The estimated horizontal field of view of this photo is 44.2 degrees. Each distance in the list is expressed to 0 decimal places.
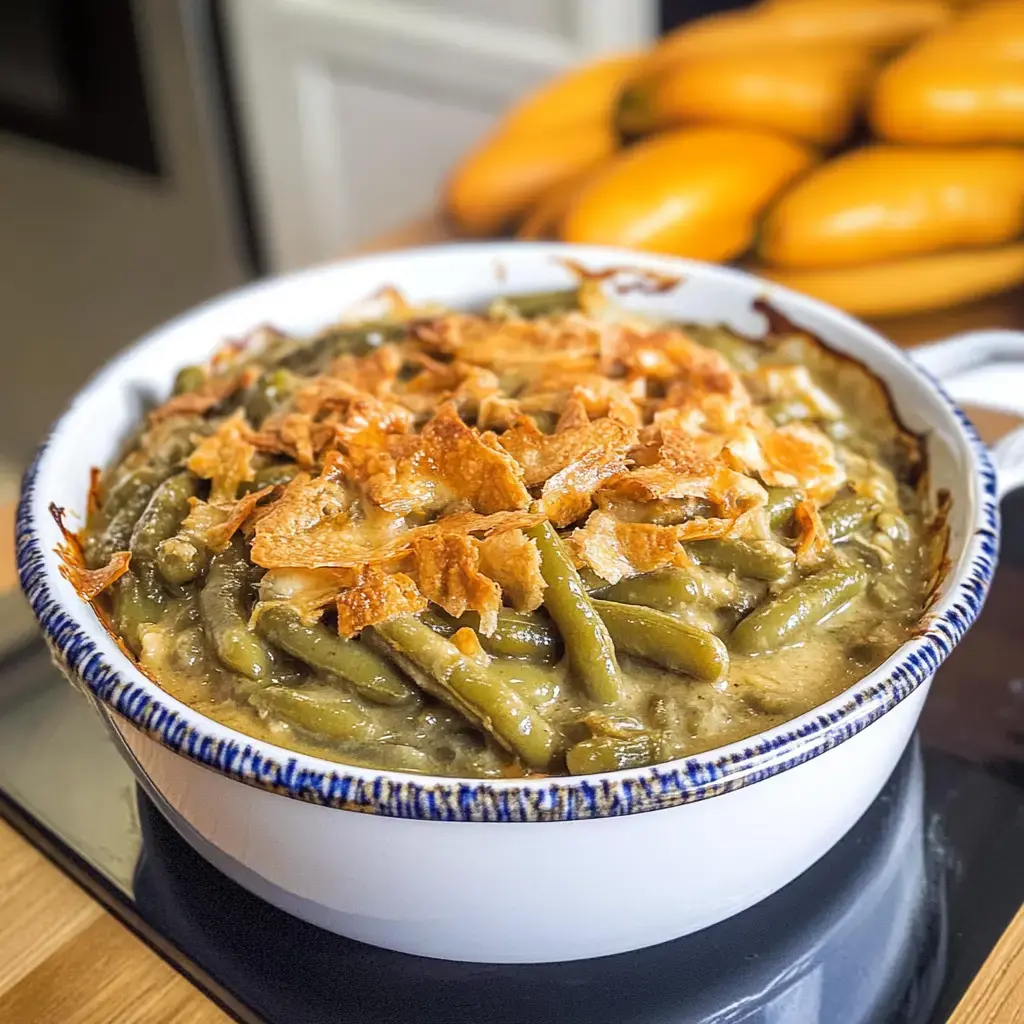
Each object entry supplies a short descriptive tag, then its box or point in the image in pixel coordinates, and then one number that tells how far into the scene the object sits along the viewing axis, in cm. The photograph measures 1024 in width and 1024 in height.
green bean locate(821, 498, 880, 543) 34
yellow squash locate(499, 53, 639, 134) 65
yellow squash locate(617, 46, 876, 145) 56
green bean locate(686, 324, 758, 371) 43
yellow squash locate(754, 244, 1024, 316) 53
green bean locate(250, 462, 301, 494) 34
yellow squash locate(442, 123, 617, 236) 61
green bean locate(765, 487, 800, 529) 33
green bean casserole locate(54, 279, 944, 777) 29
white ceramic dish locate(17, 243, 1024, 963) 25
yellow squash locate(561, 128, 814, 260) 53
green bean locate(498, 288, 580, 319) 46
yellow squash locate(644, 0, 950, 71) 61
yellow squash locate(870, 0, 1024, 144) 52
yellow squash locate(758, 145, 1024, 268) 52
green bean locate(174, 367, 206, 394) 41
